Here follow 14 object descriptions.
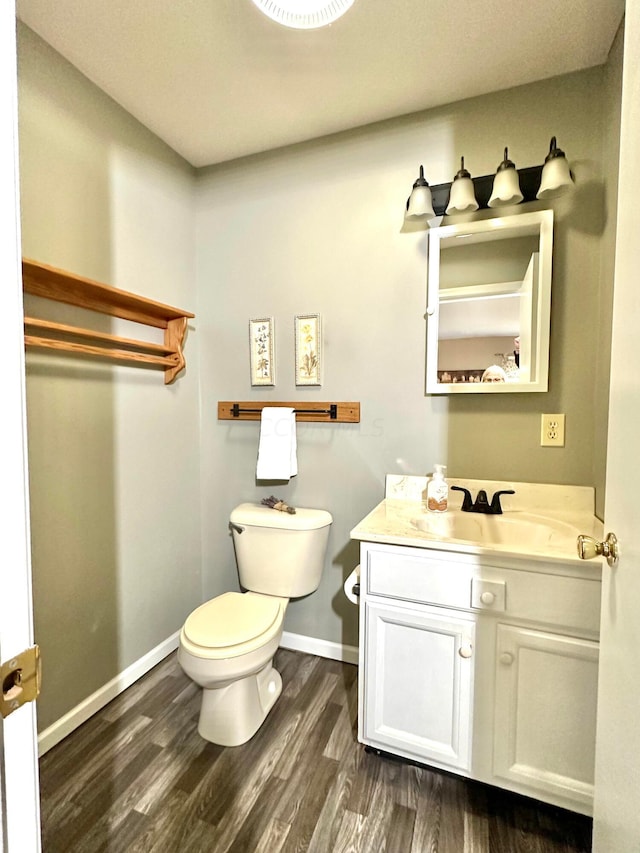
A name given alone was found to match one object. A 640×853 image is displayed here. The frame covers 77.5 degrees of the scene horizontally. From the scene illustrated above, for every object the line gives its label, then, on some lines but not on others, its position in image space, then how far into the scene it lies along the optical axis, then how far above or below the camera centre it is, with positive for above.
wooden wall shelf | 1.34 +0.39
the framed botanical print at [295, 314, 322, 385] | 1.90 +0.28
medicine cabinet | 1.54 +0.41
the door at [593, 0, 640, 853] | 0.61 -0.22
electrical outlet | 1.55 -0.09
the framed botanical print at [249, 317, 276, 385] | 1.98 +0.28
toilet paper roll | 1.45 -0.65
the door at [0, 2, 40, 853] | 0.44 -0.10
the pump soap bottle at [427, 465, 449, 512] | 1.56 -0.34
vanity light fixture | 1.41 +0.83
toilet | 1.39 -0.83
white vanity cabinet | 1.12 -0.79
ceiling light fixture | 1.15 +1.16
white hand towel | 1.88 -0.18
